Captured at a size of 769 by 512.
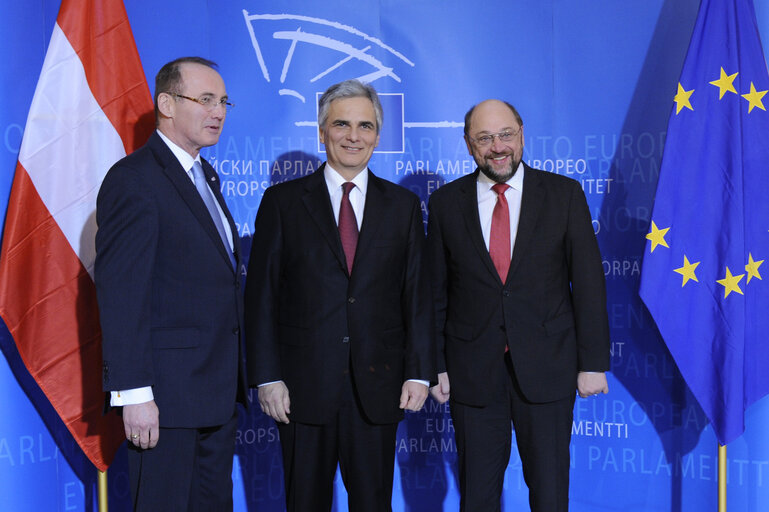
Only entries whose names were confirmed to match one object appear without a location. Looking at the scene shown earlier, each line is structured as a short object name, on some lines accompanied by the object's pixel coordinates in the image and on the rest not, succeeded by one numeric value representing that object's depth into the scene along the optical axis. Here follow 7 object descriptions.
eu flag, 2.83
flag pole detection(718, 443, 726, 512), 2.97
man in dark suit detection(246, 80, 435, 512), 2.26
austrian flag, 2.57
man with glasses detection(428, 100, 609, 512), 2.39
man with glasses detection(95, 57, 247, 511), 1.82
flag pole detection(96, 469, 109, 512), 2.80
